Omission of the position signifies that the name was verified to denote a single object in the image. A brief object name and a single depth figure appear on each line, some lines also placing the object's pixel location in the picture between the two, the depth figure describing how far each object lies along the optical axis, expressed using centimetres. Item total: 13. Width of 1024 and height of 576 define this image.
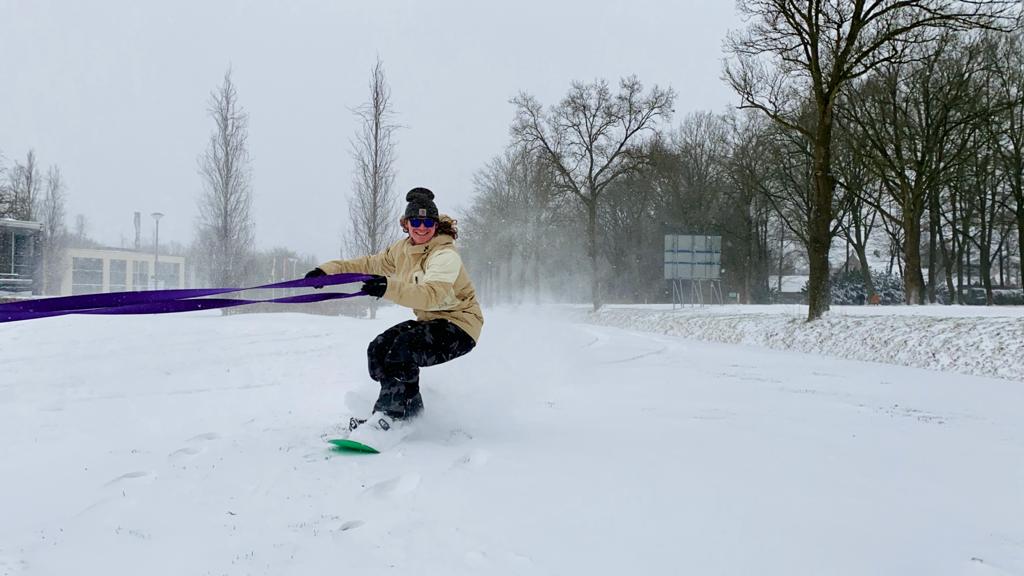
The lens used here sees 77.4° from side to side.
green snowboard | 411
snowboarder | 438
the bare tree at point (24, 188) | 4150
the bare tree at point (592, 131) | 3491
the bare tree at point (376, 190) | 2386
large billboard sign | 3044
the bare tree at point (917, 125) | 2528
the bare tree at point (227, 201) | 2569
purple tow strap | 341
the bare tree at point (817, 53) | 1708
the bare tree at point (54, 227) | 4372
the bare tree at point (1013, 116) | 2582
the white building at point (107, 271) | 5538
